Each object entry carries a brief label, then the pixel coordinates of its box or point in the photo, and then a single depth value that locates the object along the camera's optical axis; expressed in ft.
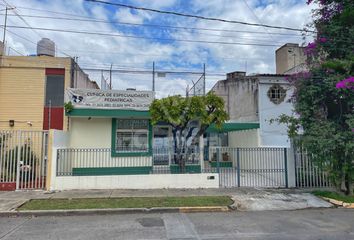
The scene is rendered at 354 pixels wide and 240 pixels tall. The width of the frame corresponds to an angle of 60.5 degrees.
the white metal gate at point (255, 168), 43.11
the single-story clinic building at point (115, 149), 40.57
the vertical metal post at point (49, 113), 53.93
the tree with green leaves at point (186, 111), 40.73
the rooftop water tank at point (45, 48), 58.81
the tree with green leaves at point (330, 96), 34.45
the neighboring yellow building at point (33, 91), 53.31
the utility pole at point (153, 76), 61.95
